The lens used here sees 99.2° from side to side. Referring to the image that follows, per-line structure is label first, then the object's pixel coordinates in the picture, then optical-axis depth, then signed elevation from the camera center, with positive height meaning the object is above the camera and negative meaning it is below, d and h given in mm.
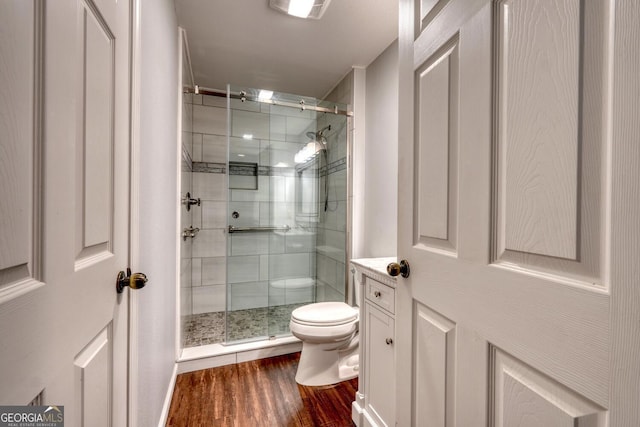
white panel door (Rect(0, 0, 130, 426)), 373 +9
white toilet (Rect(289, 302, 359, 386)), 1741 -891
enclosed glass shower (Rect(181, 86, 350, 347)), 2328 +1
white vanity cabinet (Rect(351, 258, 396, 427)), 1219 -651
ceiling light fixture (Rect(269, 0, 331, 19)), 1610 +1240
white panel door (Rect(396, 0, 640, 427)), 397 +0
